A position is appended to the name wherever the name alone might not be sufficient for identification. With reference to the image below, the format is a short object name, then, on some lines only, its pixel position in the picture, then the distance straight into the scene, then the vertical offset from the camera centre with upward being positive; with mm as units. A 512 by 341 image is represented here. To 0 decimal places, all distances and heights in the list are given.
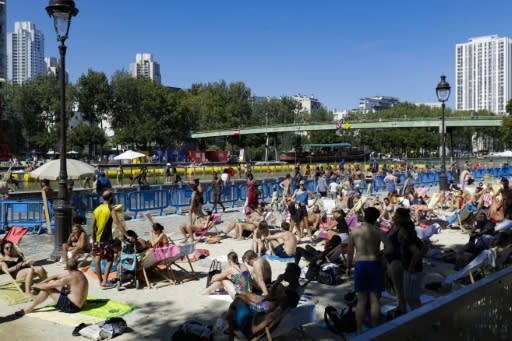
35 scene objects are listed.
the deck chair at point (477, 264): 7887 -1578
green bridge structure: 84750 +6717
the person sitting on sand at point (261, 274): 7191 -1559
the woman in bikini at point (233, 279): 7441 -1718
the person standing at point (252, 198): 15317 -1056
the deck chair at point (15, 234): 9359 -1275
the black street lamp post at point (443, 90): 21438 +2908
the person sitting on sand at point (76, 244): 9946 -1555
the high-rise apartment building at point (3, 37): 98762 +24335
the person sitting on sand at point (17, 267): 8016 -1639
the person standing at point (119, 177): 31341 -842
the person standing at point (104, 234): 8844 -1237
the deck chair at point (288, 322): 5438 -1694
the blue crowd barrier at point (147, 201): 16859 -1257
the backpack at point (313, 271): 8938 -1876
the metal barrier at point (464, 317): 3303 -1168
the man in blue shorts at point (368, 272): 5969 -1267
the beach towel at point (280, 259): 10547 -1970
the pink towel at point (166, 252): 8581 -1478
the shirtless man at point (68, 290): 7156 -1754
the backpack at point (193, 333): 5809 -1911
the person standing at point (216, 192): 19172 -1103
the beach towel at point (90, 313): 6820 -2039
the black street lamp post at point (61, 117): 10539 +942
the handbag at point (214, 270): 8445 -1814
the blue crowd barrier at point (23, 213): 13758 -1326
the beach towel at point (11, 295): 7709 -2011
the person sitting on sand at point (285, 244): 10773 -1715
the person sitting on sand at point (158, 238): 9164 -1345
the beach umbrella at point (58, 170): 15039 -193
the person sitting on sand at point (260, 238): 11102 -1616
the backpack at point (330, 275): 8734 -1912
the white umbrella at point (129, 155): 32856 +497
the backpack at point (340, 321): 6375 -1959
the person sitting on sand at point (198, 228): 12898 -1649
